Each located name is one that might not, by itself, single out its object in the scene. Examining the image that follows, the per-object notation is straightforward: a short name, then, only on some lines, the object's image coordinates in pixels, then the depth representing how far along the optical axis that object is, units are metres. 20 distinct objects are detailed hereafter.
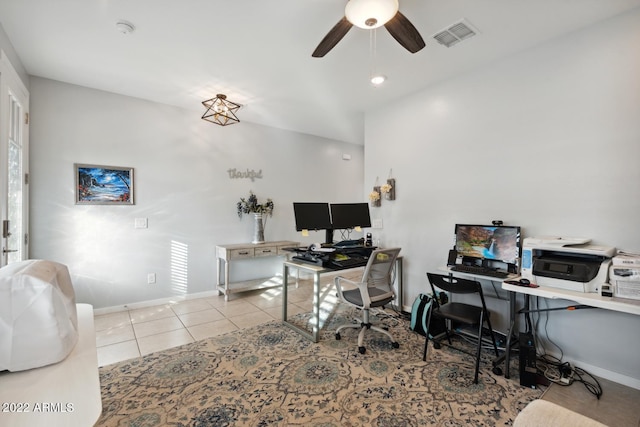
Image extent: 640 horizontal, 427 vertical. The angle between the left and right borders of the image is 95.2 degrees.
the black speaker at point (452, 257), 2.99
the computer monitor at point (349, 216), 3.45
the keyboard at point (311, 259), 3.03
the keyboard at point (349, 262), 2.99
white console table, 4.21
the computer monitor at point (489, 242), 2.69
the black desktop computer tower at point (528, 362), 2.20
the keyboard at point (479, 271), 2.51
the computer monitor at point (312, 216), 3.21
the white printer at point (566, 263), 2.06
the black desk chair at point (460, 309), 2.28
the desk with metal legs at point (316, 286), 2.90
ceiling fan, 1.74
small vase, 4.68
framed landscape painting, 3.50
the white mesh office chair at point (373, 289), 2.75
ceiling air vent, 2.37
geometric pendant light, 3.80
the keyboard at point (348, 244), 3.45
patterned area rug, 1.88
